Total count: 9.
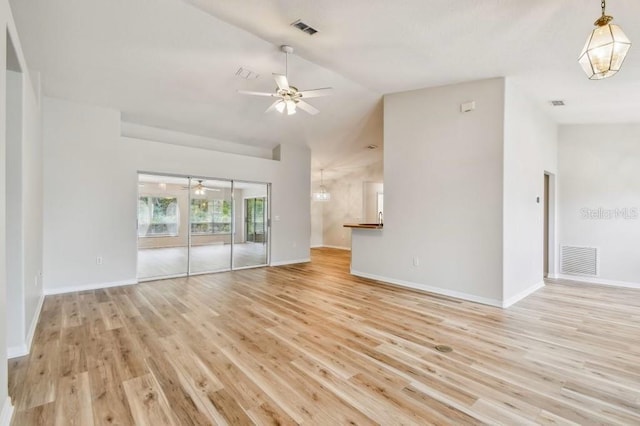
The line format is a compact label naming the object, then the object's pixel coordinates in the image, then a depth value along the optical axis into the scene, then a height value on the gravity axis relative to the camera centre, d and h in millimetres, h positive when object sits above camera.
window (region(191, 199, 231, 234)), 6547 -124
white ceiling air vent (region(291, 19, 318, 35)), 3355 +2121
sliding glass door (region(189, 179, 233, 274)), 6457 -222
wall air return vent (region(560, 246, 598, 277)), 5746 -930
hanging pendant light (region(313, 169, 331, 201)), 10977 +668
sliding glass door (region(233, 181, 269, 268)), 7285 -337
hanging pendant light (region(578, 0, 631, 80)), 2090 +1169
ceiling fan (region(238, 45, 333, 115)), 3835 +1563
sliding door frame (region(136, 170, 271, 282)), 5762 -214
